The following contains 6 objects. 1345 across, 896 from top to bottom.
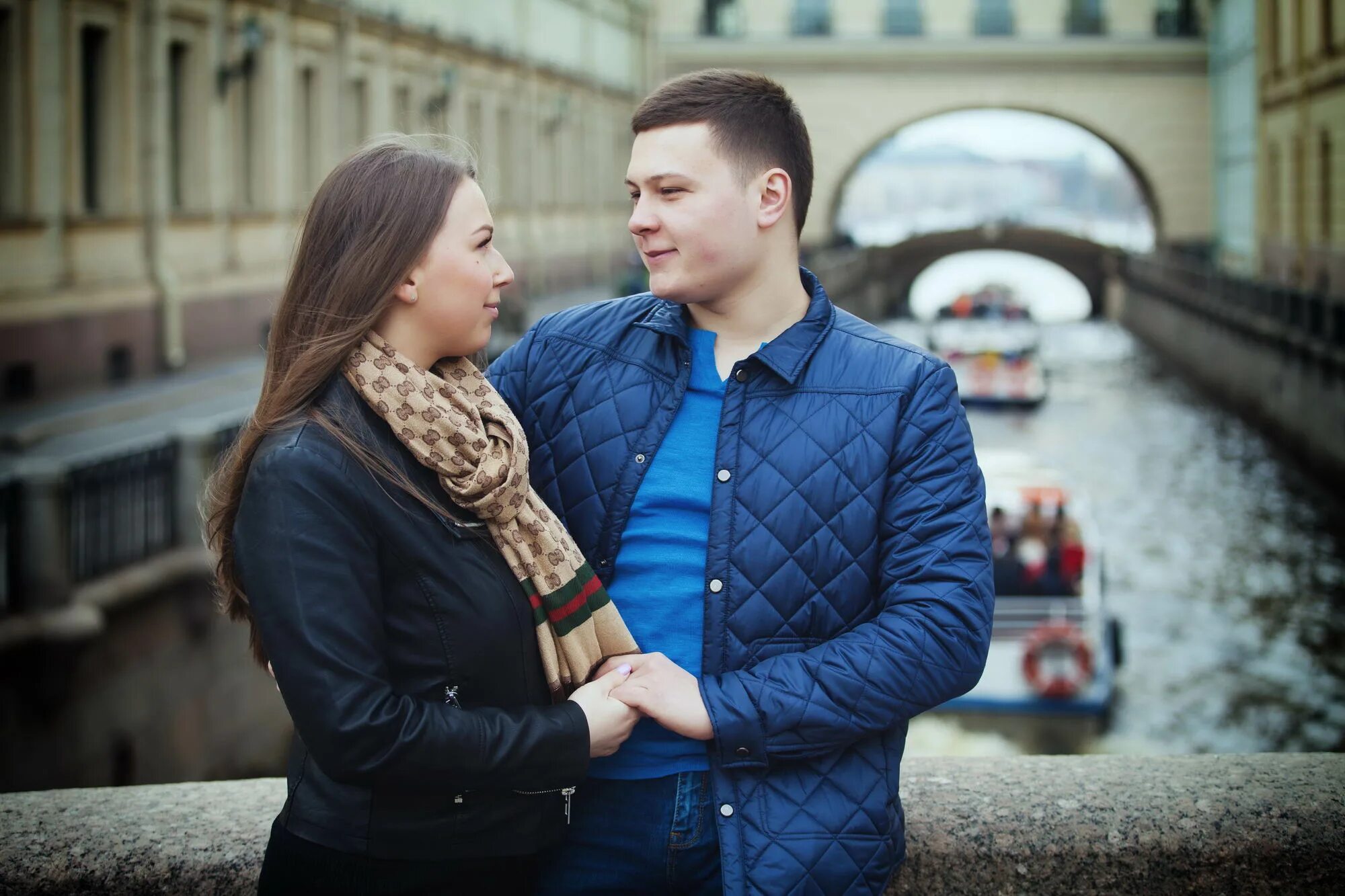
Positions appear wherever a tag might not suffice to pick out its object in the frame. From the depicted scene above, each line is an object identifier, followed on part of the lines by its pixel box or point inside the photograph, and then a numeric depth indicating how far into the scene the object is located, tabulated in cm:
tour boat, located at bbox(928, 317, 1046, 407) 3062
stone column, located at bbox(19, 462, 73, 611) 745
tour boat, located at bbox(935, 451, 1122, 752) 1329
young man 203
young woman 183
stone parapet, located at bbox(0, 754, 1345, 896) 238
